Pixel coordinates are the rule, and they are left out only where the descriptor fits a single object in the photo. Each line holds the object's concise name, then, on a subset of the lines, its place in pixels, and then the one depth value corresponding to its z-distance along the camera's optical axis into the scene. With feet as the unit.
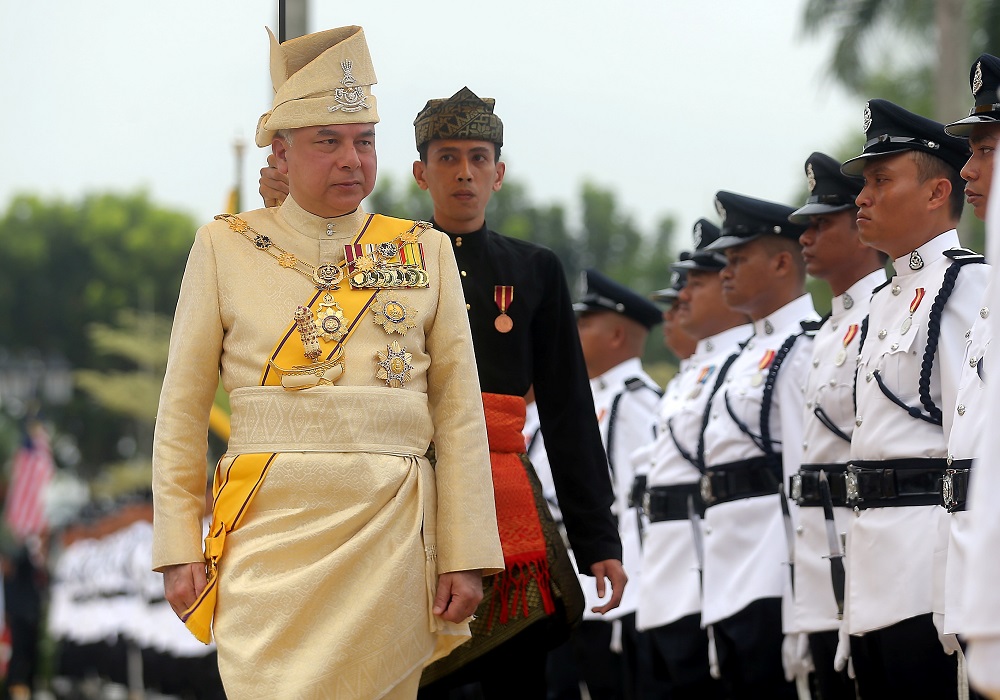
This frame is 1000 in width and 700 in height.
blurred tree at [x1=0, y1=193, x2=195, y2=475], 308.19
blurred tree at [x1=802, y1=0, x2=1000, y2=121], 120.98
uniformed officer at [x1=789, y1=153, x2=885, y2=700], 38.70
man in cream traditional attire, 25.84
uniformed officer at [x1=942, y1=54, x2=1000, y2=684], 28.22
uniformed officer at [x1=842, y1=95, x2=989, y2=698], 33.19
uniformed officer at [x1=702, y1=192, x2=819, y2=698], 45.19
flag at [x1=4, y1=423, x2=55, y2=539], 165.17
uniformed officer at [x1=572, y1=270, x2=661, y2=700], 57.57
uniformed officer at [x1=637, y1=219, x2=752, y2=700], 50.08
